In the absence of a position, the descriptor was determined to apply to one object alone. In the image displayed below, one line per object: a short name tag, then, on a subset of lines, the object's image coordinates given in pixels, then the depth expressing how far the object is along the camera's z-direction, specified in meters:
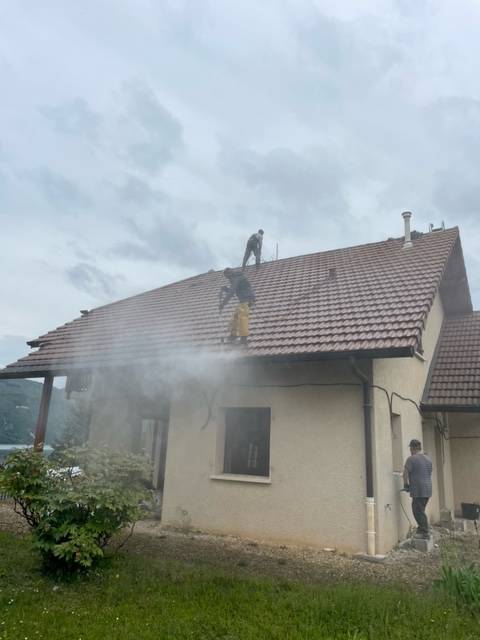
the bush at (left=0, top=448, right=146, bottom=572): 5.32
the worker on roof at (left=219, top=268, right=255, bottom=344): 8.87
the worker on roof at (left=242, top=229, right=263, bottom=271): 9.92
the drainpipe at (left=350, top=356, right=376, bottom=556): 7.05
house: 7.62
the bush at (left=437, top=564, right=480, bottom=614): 4.61
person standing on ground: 8.01
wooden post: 10.98
